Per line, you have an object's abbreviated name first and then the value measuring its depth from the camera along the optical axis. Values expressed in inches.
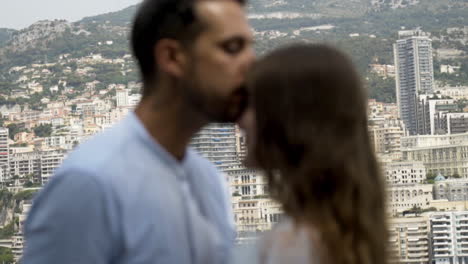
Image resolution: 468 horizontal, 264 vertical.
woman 89.2
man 92.4
